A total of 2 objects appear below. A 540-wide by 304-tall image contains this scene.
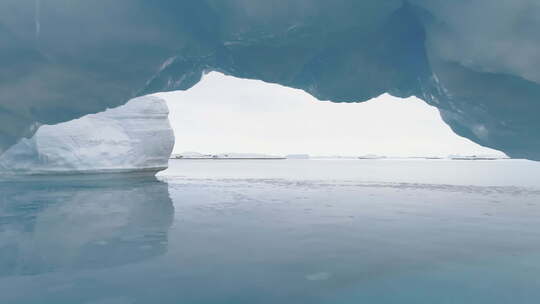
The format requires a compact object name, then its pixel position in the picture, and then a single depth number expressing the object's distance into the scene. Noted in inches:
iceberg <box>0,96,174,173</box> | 991.0
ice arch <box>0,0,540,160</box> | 311.1
